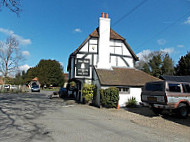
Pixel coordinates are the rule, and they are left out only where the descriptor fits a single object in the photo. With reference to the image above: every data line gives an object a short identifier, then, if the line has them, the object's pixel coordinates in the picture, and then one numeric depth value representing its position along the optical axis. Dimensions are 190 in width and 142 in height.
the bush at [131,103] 14.45
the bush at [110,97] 13.09
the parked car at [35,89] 38.77
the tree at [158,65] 39.47
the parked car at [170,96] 9.06
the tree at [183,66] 29.20
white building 15.12
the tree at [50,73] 56.59
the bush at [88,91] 15.38
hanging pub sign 16.83
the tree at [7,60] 30.48
